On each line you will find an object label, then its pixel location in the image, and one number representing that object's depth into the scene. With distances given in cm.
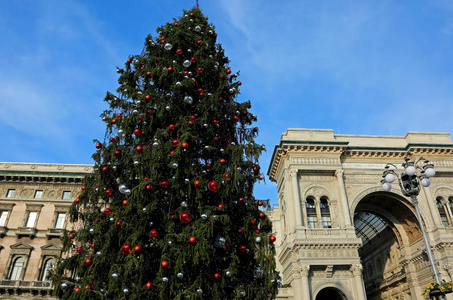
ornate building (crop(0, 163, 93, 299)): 2895
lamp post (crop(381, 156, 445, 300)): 1092
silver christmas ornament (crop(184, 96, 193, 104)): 1027
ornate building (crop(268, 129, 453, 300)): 2362
